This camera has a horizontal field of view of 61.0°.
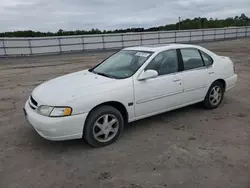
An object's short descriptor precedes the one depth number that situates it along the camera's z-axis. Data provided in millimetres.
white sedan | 2977
